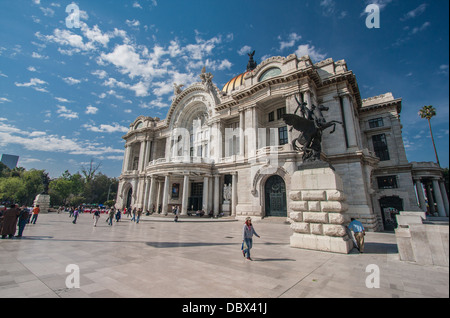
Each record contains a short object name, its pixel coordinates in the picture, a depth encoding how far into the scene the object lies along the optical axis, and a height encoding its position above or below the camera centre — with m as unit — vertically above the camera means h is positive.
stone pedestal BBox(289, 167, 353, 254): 7.57 -0.21
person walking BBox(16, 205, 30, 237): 10.40 -0.90
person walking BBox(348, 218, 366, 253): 7.45 -1.01
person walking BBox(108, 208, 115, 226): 17.39 -1.01
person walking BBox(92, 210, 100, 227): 16.08 -1.04
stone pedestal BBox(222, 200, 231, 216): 25.60 -0.44
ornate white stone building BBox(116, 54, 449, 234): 20.73 +6.90
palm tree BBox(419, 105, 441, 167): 34.63 +16.79
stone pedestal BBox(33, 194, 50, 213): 31.78 +0.00
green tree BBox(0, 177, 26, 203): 49.91 +2.86
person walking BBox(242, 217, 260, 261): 6.34 -1.04
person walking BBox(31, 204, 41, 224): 16.89 -1.01
